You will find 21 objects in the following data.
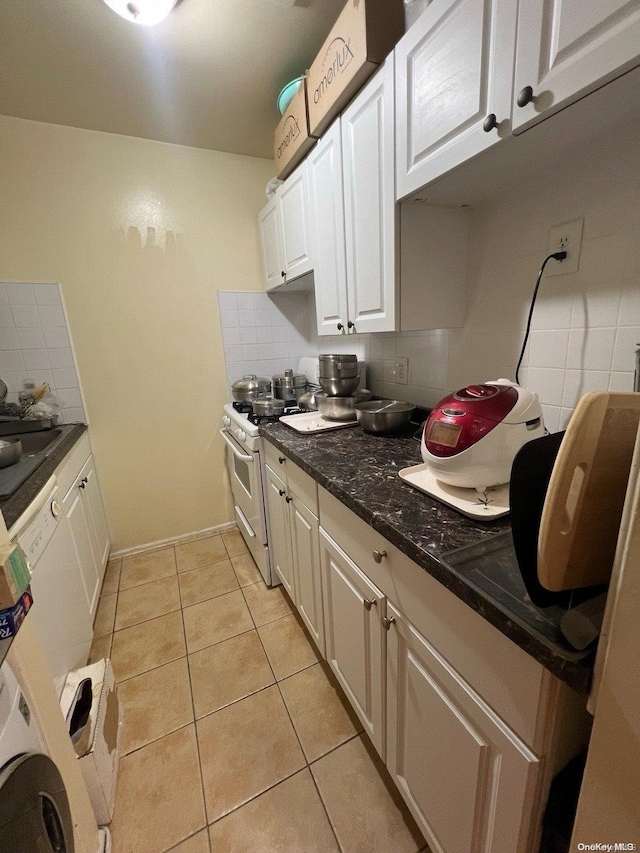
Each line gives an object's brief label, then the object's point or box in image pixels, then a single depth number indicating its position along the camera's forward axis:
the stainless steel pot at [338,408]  1.56
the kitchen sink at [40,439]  1.64
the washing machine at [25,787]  0.51
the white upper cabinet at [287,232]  1.67
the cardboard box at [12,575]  0.57
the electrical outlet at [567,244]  0.92
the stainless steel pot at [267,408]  1.78
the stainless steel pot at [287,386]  2.18
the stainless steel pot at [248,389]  2.11
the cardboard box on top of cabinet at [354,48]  1.03
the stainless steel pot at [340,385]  1.62
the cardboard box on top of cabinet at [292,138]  1.45
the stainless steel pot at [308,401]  1.82
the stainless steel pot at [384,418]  1.34
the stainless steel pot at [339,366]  1.59
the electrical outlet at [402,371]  1.63
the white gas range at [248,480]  1.71
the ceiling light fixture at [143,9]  1.11
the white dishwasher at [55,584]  1.00
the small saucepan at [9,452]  1.28
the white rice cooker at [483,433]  0.79
